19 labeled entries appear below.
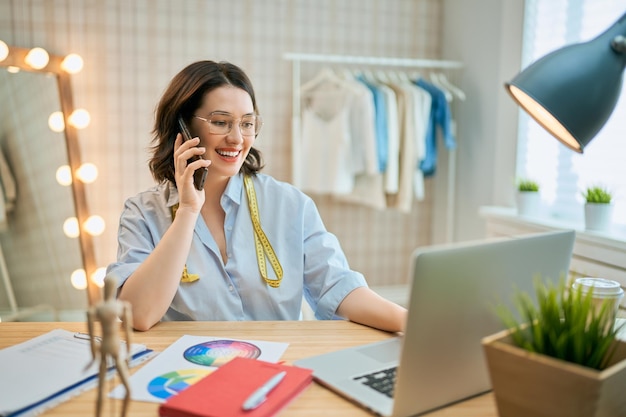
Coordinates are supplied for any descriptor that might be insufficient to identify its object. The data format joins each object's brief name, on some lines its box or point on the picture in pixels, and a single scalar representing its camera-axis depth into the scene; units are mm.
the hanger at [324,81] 3494
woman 1467
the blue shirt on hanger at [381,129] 3340
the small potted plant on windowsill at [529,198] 2795
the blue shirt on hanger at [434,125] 3463
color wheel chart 969
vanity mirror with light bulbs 2783
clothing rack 3361
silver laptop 805
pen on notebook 867
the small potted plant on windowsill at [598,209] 2322
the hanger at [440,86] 3475
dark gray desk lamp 1040
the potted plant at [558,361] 738
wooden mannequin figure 738
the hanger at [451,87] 3609
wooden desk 914
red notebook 860
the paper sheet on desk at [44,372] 918
